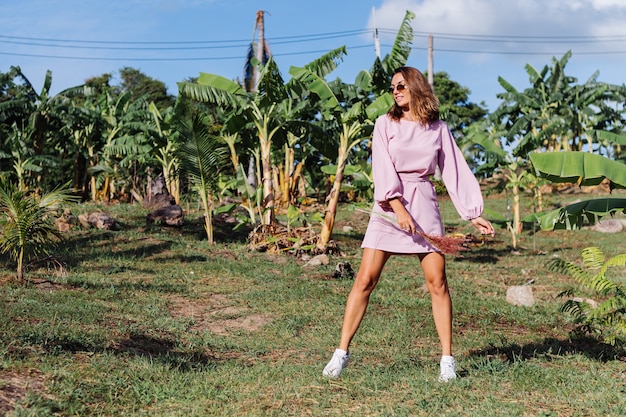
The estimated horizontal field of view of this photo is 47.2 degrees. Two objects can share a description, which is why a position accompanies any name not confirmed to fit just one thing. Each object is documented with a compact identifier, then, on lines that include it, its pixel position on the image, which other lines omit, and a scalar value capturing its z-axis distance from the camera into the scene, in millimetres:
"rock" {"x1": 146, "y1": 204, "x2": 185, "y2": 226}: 14422
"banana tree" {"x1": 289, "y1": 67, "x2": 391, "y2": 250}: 12392
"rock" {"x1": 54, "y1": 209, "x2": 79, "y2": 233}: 12835
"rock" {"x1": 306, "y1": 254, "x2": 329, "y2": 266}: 11430
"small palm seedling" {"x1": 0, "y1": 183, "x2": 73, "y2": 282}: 7801
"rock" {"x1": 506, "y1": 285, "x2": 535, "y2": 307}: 8922
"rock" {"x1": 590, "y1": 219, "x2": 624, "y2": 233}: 17562
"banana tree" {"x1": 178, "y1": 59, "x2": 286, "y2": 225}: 12666
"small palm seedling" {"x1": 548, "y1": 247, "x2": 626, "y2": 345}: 5590
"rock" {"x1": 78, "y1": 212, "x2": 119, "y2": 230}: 13406
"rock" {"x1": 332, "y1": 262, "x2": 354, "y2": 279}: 10281
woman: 4613
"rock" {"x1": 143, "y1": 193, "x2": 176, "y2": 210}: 17297
